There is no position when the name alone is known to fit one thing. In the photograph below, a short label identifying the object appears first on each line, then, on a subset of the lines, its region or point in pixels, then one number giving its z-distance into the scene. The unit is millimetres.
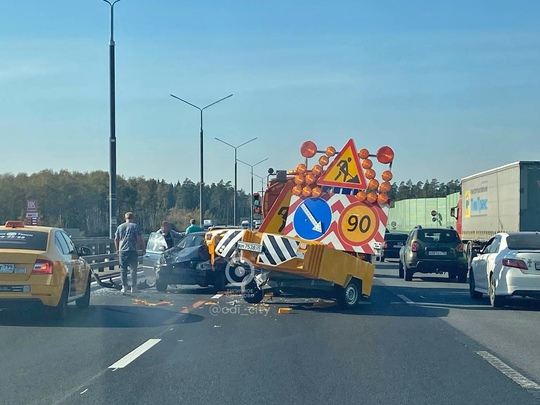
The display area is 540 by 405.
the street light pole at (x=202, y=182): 44250
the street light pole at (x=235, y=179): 60469
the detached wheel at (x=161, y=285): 18391
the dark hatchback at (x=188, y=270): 18016
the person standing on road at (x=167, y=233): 22312
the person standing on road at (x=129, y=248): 17766
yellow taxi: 12477
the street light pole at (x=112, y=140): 24891
